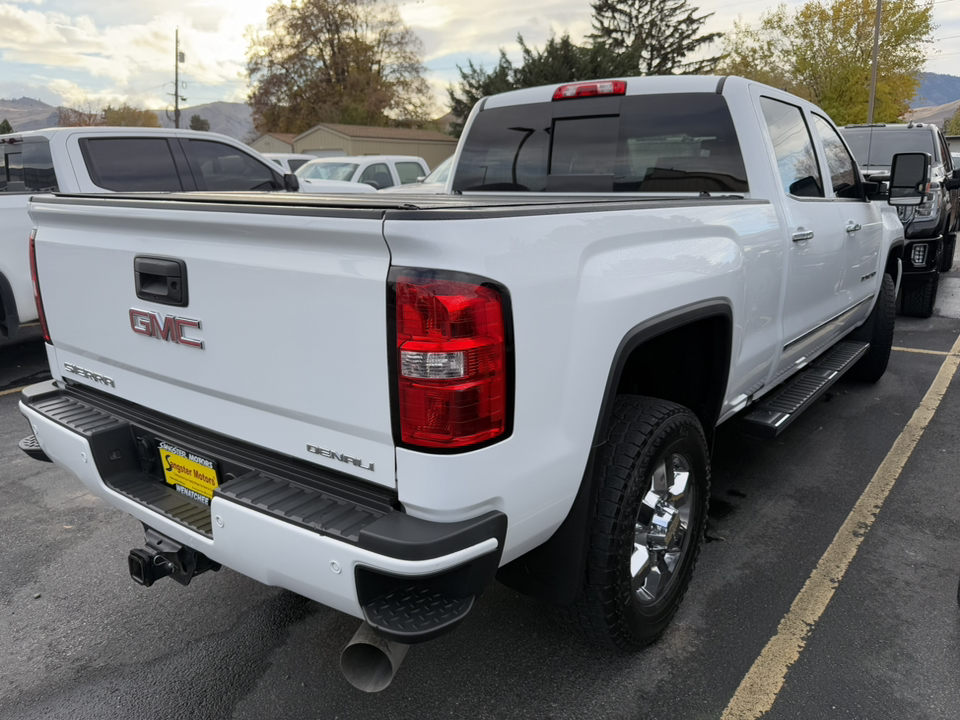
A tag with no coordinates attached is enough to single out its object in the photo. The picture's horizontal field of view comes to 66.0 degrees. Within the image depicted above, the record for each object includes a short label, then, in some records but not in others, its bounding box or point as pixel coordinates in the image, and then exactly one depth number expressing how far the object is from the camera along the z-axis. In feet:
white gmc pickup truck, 5.81
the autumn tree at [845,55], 114.52
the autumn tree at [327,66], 175.52
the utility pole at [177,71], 196.44
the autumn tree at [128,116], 274.77
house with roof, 119.55
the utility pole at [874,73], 94.96
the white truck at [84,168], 20.42
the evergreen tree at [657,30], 154.71
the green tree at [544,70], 117.80
